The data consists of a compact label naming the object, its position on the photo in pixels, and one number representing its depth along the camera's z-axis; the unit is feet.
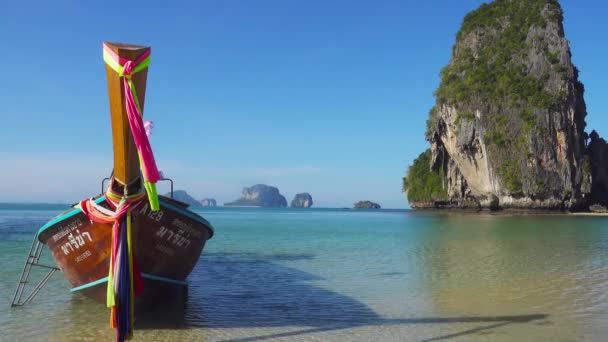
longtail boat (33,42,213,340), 15.88
